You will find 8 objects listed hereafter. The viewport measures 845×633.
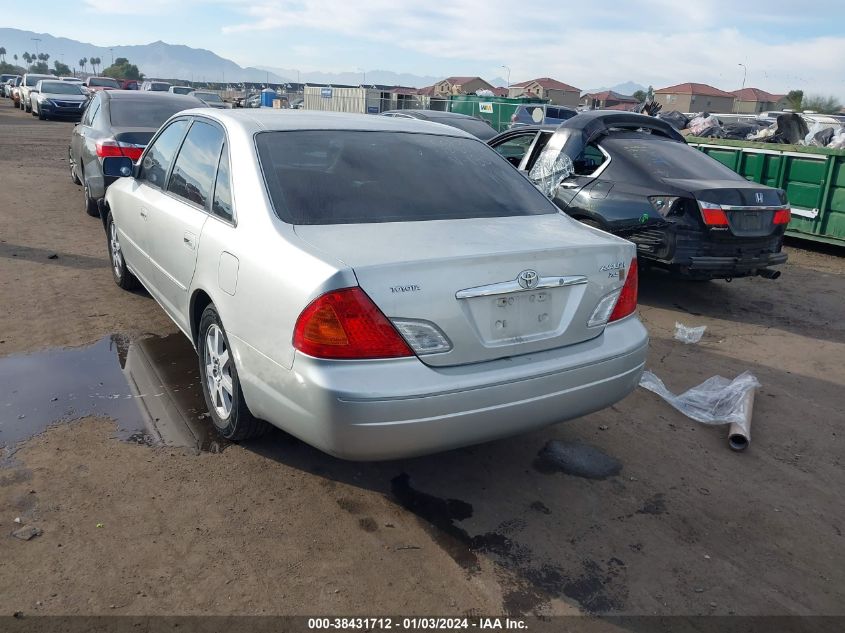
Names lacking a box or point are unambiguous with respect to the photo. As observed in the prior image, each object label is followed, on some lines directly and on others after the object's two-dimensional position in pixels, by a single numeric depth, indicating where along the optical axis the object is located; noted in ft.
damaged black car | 19.98
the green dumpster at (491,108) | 91.28
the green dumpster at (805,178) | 28.78
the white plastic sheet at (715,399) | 13.99
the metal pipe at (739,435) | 12.93
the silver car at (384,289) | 8.81
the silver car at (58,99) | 93.77
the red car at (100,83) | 120.78
